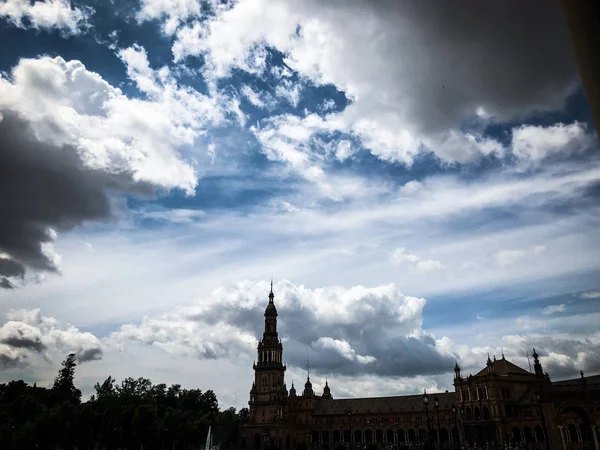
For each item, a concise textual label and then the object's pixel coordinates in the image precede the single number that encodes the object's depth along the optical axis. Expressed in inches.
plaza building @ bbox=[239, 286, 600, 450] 3592.5
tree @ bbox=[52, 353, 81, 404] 4097.0
